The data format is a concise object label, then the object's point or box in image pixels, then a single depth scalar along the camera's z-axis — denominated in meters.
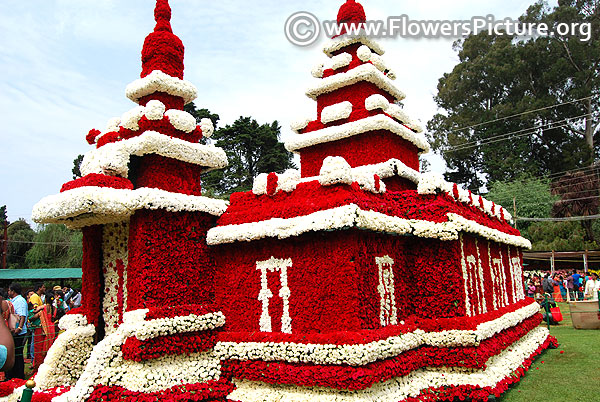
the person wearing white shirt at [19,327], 10.77
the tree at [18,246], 42.50
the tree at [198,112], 38.44
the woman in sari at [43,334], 13.22
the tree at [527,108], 43.69
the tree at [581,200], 39.72
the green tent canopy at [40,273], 26.84
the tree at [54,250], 38.25
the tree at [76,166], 42.99
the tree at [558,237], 35.66
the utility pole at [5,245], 36.00
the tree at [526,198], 40.34
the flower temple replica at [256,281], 8.50
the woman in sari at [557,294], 29.53
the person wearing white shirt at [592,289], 21.28
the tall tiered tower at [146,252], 8.82
